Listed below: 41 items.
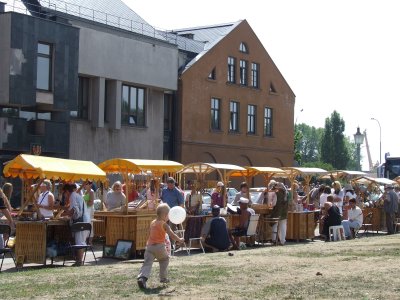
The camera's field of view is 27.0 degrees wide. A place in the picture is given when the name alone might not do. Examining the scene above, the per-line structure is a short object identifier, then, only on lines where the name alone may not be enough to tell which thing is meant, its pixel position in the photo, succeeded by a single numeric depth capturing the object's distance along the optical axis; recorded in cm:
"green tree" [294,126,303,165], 8299
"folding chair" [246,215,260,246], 2392
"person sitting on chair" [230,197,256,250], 2352
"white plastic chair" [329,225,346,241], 2731
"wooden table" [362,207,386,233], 3241
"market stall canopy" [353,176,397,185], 3531
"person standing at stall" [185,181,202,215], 2402
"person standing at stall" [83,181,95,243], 2161
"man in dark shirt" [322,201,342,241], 2728
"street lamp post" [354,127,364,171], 4422
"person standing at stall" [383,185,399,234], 3148
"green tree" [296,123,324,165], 17750
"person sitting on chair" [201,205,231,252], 2203
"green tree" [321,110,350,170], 11250
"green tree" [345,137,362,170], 16262
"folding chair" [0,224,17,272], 1695
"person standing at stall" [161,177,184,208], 2205
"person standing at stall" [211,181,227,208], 2494
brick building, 5403
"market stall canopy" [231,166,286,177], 2734
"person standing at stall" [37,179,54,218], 1978
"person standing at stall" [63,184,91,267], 1869
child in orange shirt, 1357
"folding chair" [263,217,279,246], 2585
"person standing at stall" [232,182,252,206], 2586
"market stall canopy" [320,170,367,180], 3362
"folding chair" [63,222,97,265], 1832
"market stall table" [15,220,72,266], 1822
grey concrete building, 3903
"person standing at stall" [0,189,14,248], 1777
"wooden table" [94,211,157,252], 2111
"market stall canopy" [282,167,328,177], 2872
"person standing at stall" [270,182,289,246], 2580
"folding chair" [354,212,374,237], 3209
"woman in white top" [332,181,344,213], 2942
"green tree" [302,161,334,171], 9931
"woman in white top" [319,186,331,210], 3005
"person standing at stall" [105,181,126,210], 2314
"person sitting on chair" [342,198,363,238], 2848
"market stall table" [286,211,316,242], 2744
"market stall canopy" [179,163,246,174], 2525
